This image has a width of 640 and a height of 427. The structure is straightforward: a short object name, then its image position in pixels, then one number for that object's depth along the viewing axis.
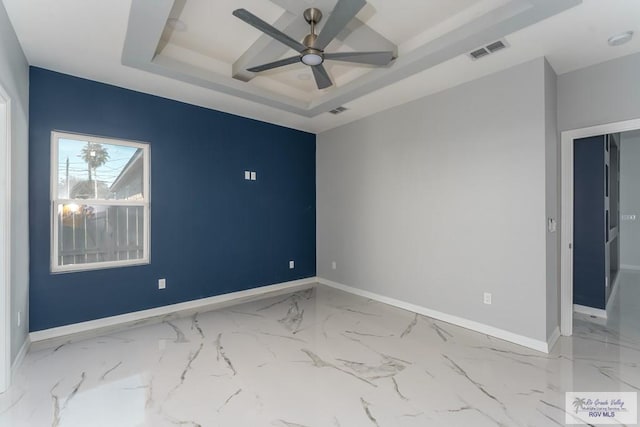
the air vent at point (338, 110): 4.05
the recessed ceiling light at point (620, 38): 2.32
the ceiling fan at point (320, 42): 1.97
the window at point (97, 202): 3.07
